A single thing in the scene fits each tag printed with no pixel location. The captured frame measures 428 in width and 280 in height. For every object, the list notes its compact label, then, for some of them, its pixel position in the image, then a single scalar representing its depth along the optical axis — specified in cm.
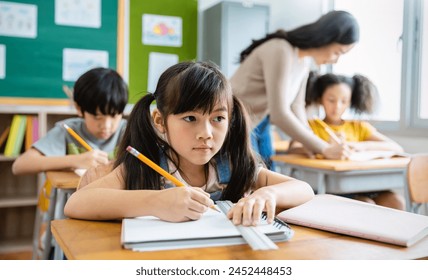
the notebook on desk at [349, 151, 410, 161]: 168
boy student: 149
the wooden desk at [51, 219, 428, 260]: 49
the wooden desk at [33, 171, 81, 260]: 116
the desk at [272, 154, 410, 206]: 154
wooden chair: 128
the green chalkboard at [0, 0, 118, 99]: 243
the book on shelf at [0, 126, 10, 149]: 225
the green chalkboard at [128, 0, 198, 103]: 278
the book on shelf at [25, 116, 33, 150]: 224
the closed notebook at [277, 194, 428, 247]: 55
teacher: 158
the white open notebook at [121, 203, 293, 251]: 51
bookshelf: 226
